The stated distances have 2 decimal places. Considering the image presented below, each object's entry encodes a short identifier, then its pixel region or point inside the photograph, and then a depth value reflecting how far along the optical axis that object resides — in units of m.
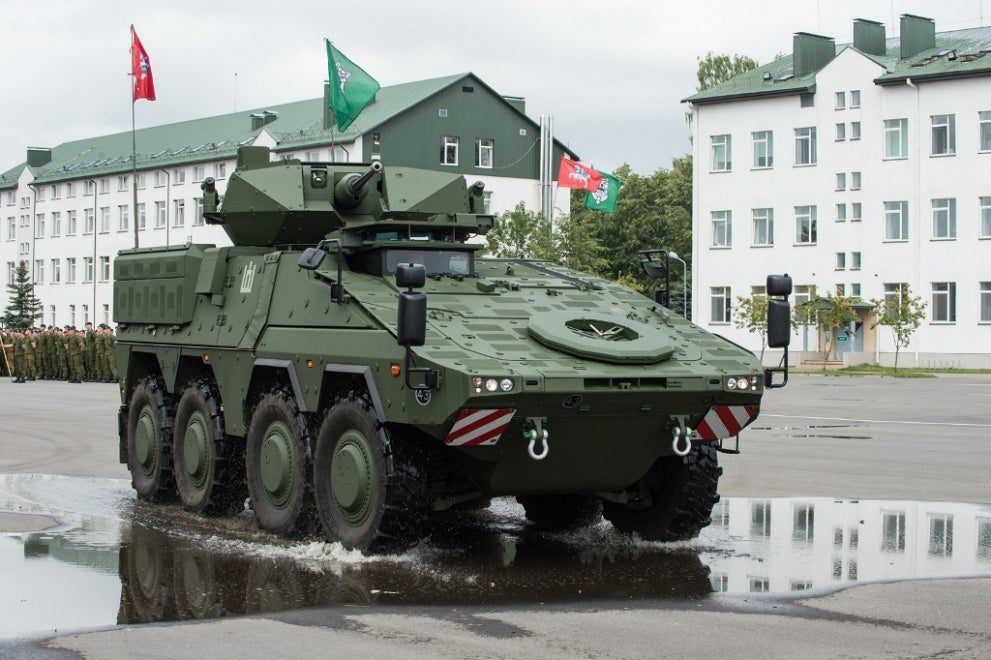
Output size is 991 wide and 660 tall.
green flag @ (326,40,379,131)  23.52
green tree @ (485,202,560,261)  55.72
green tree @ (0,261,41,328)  75.19
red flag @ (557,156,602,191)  55.94
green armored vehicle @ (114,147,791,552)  9.48
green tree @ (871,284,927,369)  49.16
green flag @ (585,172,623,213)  56.84
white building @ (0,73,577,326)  64.25
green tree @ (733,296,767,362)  51.50
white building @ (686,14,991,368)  51.62
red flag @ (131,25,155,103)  38.59
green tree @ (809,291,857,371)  50.00
